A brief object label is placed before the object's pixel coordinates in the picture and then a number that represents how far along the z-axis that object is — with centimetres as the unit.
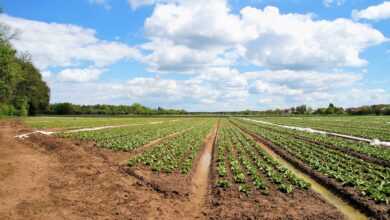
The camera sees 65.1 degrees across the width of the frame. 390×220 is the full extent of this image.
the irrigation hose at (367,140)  2558
